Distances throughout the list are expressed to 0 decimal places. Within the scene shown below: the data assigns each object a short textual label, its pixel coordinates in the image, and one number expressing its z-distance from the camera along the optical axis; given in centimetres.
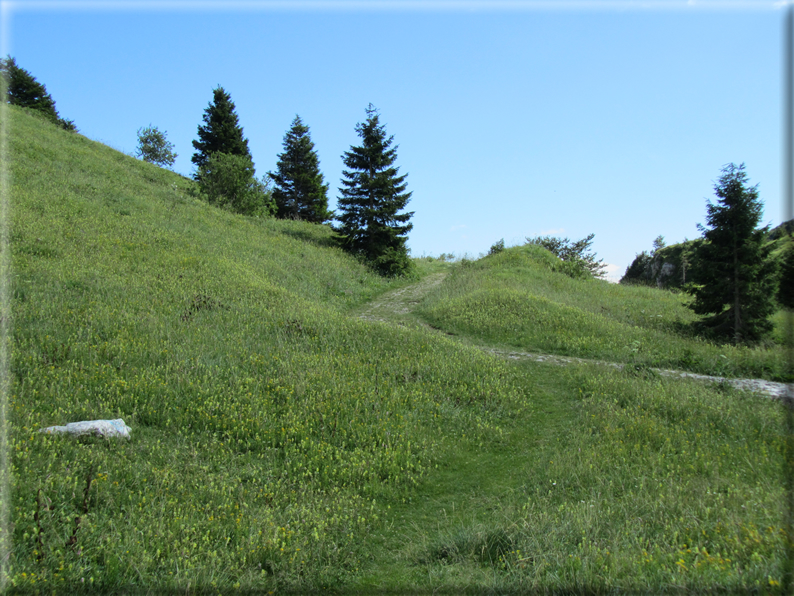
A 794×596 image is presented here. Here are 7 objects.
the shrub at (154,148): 5912
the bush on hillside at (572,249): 4219
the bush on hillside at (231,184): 3312
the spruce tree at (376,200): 2897
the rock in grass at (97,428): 638
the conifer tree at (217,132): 4250
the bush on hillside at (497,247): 3703
